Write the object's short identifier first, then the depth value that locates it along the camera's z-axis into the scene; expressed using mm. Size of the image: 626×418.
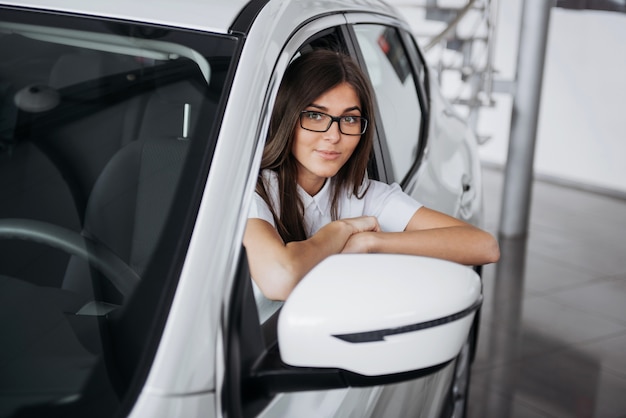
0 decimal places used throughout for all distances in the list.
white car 1001
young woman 1622
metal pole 5355
